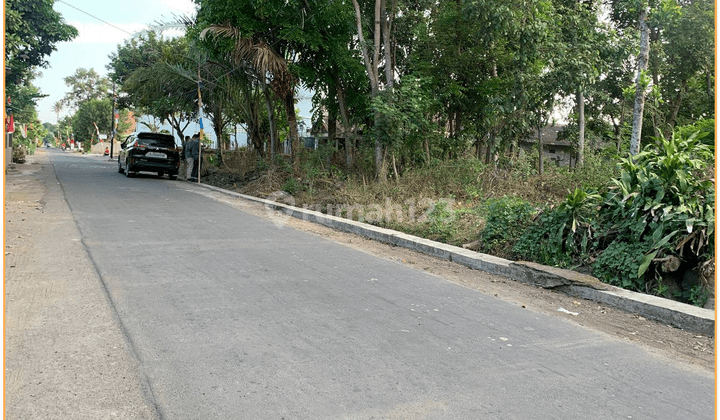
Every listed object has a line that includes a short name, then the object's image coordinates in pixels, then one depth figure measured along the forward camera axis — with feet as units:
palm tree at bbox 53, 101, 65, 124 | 464.94
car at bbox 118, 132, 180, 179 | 73.00
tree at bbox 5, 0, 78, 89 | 79.92
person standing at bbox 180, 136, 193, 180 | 76.96
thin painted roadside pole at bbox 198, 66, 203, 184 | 67.69
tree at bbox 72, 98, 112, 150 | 274.77
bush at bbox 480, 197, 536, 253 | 27.04
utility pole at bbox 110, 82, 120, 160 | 154.10
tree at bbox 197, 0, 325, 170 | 54.85
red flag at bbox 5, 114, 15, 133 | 97.23
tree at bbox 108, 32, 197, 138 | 77.77
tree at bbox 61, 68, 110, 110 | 319.06
